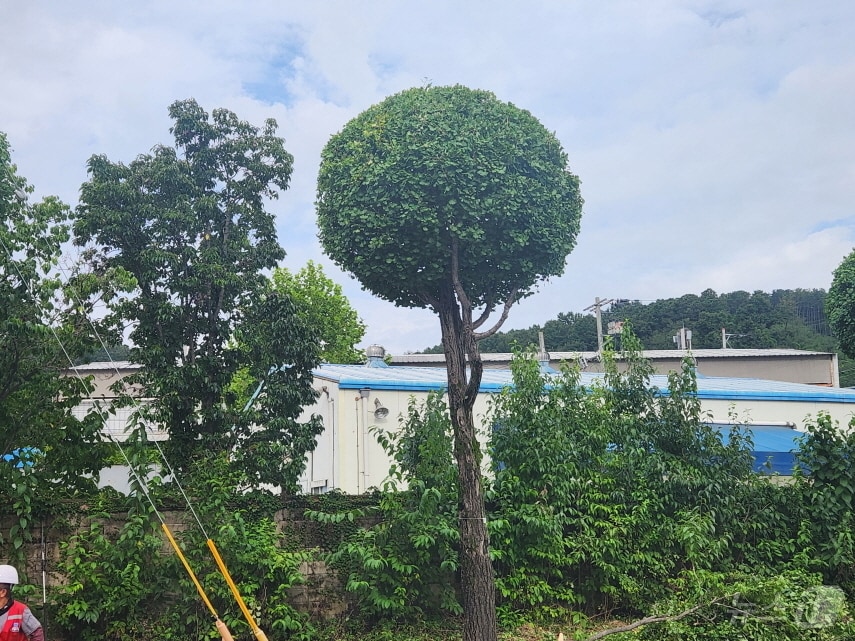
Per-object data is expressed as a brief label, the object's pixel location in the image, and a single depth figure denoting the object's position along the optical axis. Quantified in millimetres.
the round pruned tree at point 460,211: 6793
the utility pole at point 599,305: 33478
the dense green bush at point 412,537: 7523
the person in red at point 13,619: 5141
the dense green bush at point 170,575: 7027
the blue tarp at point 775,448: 11672
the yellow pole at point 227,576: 4866
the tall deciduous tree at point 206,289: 8812
